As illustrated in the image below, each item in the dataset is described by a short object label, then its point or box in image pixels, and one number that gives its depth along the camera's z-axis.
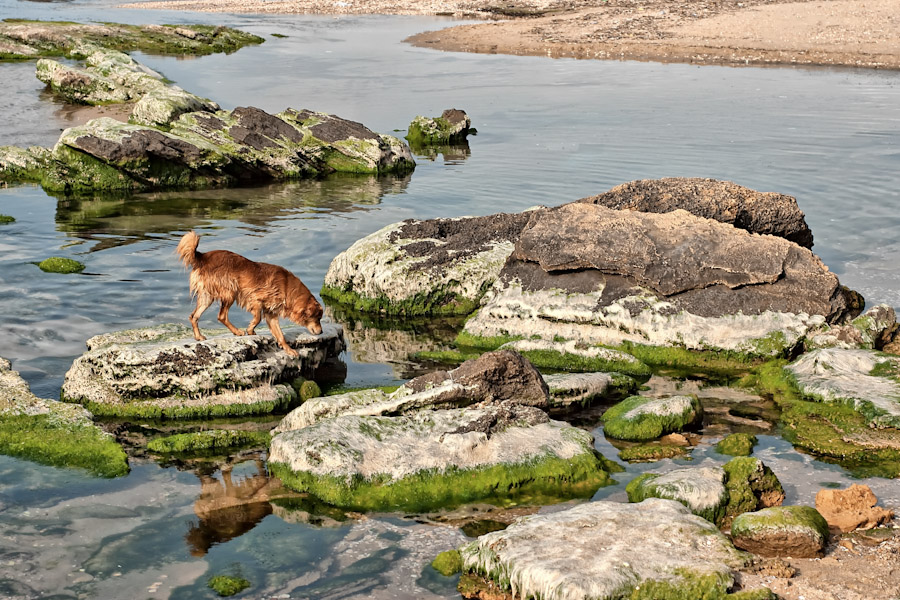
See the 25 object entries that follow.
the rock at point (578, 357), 14.52
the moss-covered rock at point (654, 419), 11.99
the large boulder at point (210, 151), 26.56
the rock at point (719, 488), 9.85
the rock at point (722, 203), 16.83
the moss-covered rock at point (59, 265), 19.00
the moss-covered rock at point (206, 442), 11.73
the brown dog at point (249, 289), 13.68
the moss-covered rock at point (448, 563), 9.03
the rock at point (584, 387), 13.02
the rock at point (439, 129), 33.62
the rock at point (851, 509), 9.61
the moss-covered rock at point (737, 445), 11.48
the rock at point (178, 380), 12.79
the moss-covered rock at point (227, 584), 8.80
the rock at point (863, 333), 14.36
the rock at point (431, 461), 10.55
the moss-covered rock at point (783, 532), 9.07
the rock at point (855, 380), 12.23
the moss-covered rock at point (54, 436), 11.38
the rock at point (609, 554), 8.19
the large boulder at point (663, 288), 14.89
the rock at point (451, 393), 11.98
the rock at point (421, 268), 17.34
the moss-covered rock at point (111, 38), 51.50
